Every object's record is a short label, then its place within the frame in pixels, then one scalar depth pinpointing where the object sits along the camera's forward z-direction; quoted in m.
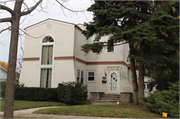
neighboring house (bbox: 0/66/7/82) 31.26
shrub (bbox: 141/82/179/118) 8.33
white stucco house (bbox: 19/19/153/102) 16.27
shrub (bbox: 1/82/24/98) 15.30
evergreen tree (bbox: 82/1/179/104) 9.83
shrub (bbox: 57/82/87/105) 13.84
